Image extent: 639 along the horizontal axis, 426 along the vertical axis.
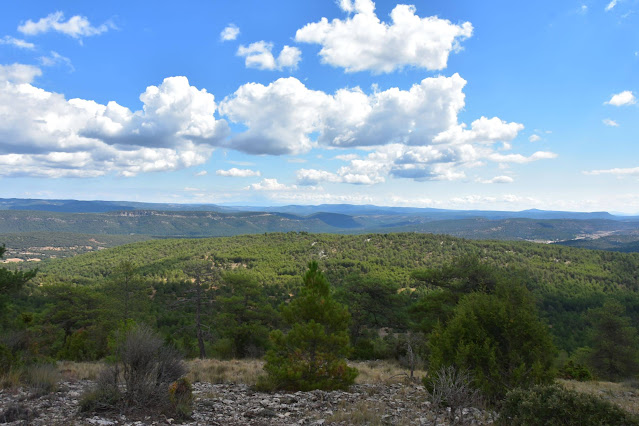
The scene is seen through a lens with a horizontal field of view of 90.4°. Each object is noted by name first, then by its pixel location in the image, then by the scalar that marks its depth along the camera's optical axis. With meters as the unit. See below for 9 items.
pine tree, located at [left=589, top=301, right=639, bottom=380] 27.06
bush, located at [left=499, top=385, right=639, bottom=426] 4.84
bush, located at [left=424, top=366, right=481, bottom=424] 6.14
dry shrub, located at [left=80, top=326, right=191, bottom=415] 7.24
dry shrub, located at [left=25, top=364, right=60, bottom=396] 8.20
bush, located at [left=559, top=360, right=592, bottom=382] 18.86
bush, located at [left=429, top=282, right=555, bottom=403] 7.65
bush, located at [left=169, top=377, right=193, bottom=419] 7.18
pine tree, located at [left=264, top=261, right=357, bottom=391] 10.65
